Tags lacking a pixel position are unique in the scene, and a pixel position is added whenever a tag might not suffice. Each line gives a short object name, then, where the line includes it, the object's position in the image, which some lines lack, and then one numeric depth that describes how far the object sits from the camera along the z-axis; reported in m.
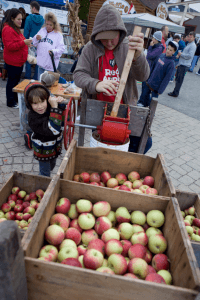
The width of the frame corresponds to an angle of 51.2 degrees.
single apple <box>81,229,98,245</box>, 1.47
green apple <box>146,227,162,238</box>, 1.50
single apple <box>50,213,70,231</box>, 1.43
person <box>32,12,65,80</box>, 4.77
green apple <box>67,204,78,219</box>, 1.60
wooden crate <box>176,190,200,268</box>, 2.15
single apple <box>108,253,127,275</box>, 1.23
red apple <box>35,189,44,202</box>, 2.22
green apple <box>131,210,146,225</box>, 1.57
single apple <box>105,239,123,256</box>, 1.33
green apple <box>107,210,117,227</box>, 1.62
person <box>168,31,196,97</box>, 8.49
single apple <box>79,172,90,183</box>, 1.98
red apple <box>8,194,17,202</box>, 2.20
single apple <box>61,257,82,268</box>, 1.12
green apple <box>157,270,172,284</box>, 1.21
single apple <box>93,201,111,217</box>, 1.55
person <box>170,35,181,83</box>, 10.00
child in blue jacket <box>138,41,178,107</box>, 5.45
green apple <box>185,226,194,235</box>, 1.90
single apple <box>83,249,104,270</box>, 1.20
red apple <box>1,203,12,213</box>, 2.07
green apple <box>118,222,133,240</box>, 1.51
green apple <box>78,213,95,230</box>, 1.50
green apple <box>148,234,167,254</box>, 1.38
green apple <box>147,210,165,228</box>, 1.51
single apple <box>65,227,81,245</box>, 1.43
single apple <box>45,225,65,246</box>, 1.31
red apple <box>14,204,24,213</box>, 2.11
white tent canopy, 8.09
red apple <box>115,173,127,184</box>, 2.04
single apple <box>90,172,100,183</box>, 2.02
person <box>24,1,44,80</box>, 5.81
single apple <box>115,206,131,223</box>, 1.57
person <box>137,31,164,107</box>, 6.60
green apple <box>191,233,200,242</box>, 1.84
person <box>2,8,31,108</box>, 4.26
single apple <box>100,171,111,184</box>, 2.04
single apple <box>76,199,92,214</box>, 1.55
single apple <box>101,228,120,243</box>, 1.44
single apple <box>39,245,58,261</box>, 1.21
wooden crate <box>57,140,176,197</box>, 1.95
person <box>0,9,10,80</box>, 7.10
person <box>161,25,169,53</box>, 8.20
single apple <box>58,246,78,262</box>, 1.26
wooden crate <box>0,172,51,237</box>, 2.25
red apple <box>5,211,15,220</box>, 2.01
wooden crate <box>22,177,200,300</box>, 0.96
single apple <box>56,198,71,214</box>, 1.52
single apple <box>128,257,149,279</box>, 1.22
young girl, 2.21
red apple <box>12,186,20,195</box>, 2.26
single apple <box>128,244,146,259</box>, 1.32
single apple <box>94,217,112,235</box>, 1.50
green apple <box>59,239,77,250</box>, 1.34
